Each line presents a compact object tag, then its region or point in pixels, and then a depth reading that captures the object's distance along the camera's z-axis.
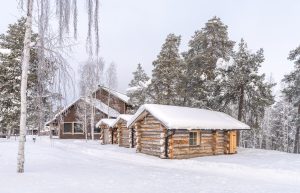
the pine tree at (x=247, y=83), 30.48
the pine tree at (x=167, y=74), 37.84
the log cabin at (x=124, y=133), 32.16
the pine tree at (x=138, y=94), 40.09
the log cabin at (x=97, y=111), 45.78
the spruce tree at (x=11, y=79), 33.03
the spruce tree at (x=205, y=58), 34.78
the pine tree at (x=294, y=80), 34.04
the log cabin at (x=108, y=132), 37.88
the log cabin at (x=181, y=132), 22.42
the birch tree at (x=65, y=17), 9.64
